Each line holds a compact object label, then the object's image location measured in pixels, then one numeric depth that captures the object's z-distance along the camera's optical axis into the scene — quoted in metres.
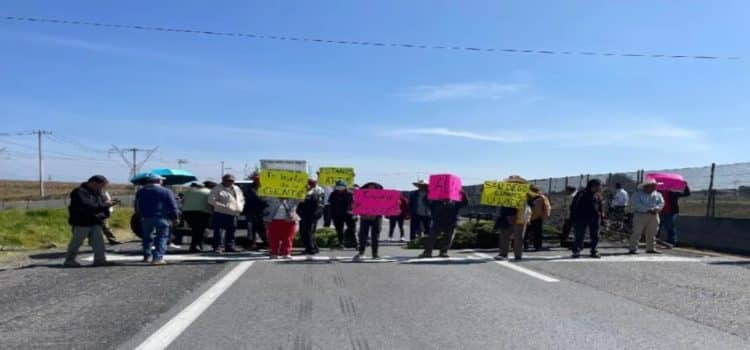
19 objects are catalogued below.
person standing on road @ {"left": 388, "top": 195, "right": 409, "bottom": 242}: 20.66
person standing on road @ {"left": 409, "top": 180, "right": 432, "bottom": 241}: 20.23
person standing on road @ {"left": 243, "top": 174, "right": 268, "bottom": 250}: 16.62
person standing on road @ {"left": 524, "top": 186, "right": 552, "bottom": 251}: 16.12
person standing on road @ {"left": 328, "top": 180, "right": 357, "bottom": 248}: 17.67
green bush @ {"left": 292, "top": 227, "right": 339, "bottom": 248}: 17.72
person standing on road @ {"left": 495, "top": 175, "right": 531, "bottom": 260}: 15.16
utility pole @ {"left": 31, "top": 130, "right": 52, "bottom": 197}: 90.65
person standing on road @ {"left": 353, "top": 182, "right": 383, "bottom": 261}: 15.00
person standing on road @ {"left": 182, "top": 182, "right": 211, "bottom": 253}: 15.84
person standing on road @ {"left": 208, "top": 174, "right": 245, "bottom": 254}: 15.21
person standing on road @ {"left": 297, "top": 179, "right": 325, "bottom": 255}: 15.56
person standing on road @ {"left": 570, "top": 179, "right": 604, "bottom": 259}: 15.33
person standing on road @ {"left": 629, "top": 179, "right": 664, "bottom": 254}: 16.52
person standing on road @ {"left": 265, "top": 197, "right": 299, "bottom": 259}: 14.74
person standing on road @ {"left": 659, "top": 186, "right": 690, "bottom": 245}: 18.33
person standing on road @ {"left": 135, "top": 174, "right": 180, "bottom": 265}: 13.34
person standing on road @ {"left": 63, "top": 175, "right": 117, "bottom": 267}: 13.09
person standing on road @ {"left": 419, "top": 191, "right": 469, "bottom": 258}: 15.28
